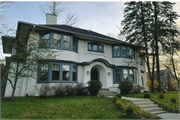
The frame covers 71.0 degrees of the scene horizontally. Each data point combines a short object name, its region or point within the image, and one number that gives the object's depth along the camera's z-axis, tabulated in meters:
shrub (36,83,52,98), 8.38
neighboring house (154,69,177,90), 42.41
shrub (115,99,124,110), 6.87
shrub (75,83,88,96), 10.18
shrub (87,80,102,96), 10.16
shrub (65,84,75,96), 9.31
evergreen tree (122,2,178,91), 16.09
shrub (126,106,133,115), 6.29
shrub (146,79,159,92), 17.82
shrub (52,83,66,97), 8.95
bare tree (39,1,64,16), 24.45
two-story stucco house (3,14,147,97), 10.48
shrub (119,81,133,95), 11.41
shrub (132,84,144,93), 13.47
